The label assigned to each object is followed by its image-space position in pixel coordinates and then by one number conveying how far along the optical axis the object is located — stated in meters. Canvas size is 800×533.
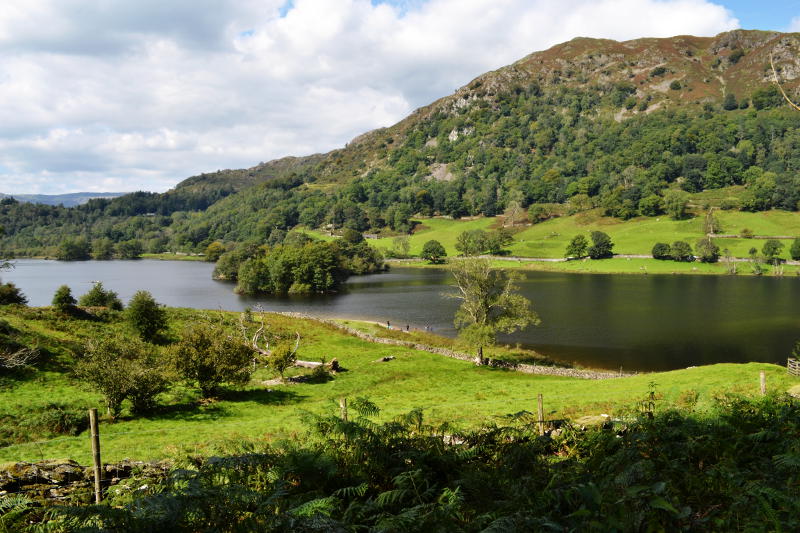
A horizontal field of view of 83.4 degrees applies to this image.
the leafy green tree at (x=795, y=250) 125.94
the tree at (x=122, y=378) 22.48
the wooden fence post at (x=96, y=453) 10.24
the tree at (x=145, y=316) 39.09
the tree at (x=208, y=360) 26.41
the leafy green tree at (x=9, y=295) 42.75
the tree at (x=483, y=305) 40.50
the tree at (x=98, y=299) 49.16
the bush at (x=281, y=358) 32.59
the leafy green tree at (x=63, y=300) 42.03
